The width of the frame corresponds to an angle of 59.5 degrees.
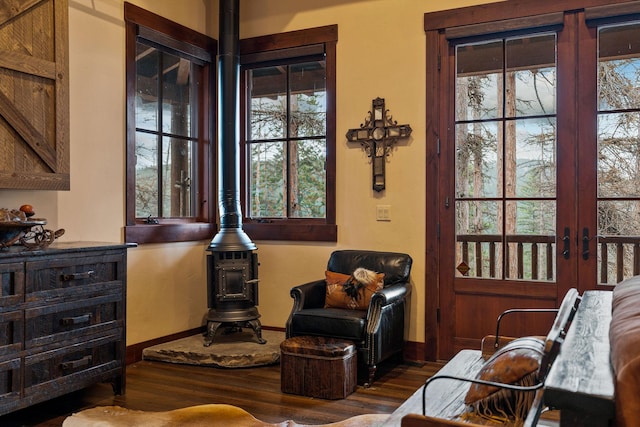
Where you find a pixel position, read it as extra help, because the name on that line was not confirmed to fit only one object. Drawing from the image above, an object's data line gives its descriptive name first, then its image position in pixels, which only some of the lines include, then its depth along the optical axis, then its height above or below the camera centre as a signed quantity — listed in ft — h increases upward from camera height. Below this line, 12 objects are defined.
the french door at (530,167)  12.48 +1.11
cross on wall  14.52 +2.02
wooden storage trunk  11.23 -3.13
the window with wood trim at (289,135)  15.44 +2.31
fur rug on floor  9.69 -3.61
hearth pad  13.42 -3.37
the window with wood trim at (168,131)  13.94 +2.31
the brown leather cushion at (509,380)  5.66 -1.71
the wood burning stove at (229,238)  14.29 -0.60
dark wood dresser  9.22 -1.88
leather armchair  12.00 -2.22
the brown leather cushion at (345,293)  12.91 -1.83
